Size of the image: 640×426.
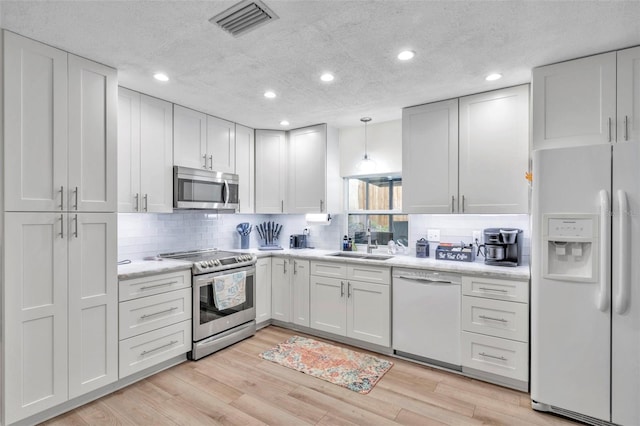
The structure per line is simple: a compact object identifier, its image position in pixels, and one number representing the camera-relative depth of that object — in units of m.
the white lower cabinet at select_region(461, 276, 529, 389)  2.55
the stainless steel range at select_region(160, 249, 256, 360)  3.11
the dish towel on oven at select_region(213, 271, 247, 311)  3.23
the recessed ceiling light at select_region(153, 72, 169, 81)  2.60
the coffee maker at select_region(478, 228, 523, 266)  2.83
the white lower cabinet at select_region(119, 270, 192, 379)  2.61
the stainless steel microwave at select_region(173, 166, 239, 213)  3.29
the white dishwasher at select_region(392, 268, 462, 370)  2.86
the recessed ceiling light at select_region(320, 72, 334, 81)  2.61
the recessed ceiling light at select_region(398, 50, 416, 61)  2.24
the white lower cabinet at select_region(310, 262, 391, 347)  3.22
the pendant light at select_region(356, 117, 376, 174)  4.01
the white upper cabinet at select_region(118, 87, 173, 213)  2.88
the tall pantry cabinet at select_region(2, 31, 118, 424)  2.03
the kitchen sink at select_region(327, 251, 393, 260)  3.58
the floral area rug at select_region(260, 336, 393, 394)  2.74
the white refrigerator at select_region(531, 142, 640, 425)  2.02
